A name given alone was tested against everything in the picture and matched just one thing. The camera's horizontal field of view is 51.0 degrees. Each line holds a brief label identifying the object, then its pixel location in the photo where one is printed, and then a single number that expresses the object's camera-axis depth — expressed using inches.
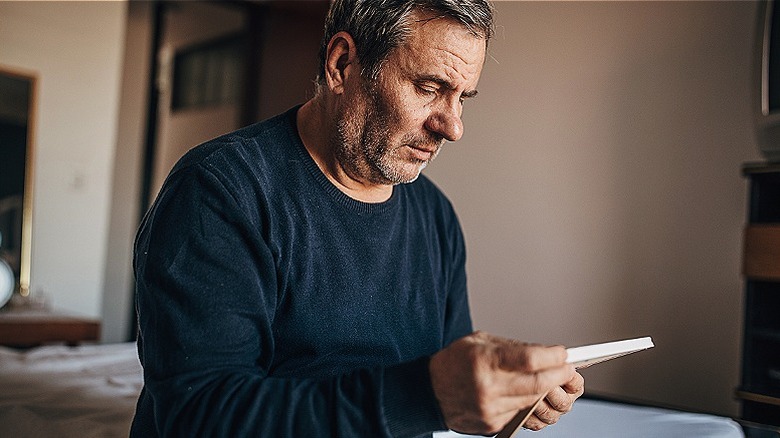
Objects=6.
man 34.9
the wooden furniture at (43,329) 121.6
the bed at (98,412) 55.7
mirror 145.5
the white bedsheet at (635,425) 55.9
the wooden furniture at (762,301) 85.5
